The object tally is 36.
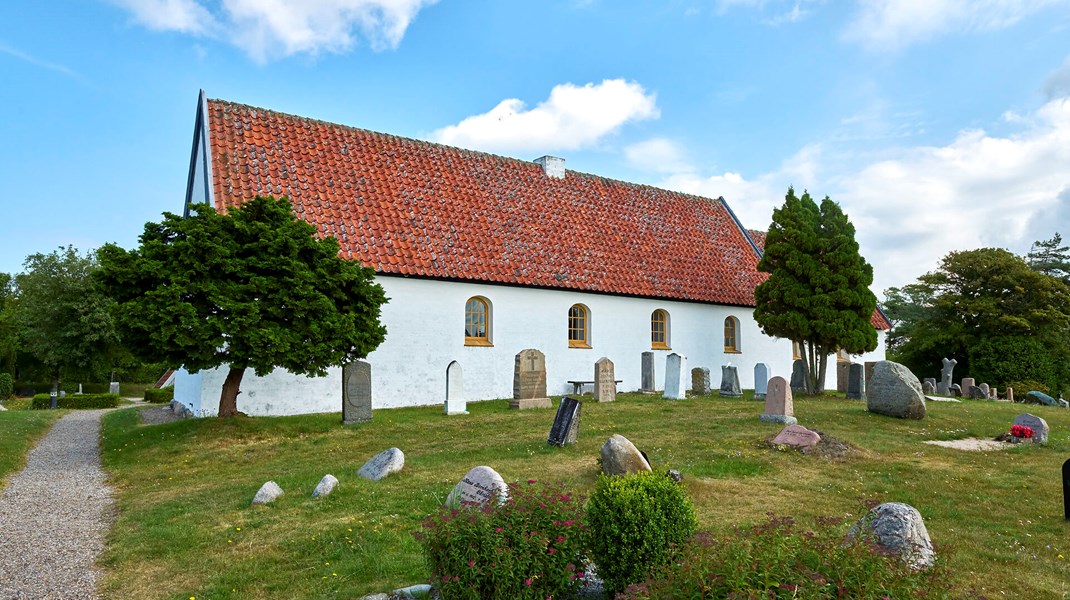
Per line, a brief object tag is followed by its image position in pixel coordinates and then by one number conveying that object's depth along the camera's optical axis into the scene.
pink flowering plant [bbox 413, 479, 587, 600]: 4.28
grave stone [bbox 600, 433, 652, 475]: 8.34
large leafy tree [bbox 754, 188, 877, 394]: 19.98
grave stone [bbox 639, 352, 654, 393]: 21.36
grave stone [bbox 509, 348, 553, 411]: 17.02
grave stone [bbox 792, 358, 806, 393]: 21.68
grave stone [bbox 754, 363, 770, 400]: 19.91
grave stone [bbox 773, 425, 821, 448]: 10.95
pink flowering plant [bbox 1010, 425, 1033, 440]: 12.62
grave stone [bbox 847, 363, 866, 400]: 20.33
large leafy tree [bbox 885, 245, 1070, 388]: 30.75
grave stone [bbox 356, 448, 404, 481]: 9.48
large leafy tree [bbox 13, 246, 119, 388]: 36.69
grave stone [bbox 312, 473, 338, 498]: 8.61
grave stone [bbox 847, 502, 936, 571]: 4.69
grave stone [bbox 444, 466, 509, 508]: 5.96
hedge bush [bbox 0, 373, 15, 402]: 36.09
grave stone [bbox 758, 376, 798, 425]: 13.73
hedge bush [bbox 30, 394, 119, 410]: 28.70
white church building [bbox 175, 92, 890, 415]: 17.89
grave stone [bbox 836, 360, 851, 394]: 26.41
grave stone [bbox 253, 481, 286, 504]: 8.48
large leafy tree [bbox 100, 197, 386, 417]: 12.20
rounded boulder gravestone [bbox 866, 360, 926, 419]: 15.17
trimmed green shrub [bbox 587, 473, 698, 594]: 4.73
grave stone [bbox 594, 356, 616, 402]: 18.36
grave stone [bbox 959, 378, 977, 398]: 27.52
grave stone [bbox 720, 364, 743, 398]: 20.19
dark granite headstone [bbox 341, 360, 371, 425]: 14.88
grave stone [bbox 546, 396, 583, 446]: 11.51
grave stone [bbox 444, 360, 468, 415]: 16.22
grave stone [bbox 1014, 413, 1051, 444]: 12.58
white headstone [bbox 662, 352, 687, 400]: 19.22
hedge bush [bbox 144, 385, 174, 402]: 31.25
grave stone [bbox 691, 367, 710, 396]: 21.08
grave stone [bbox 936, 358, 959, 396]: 29.34
